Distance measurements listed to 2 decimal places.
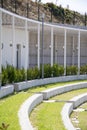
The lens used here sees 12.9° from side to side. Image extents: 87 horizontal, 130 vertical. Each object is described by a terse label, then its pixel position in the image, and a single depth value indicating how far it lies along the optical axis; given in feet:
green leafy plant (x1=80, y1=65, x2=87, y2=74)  94.32
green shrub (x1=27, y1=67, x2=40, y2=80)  72.69
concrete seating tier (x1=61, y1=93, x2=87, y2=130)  37.09
